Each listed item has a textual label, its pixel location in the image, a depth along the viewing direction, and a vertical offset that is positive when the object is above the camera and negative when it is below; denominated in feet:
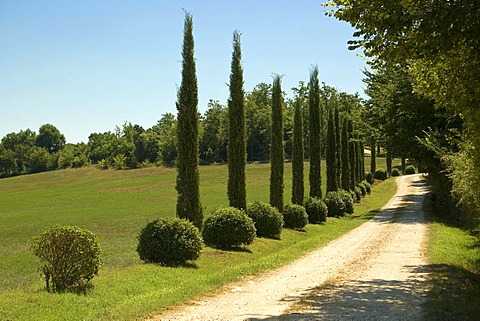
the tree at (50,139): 566.35 +30.43
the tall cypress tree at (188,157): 58.08 +0.70
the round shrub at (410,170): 299.60 -6.58
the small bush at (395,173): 289.74 -7.99
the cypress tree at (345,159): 149.79 +0.38
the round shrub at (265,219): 70.18 -8.16
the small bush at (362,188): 178.40 -10.42
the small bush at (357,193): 161.04 -11.01
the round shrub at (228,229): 58.03 -7.96
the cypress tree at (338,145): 136.15 +4.29
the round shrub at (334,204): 114.62 -10.16
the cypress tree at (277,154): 85.46 +1.30
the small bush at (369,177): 232.32 -8.25
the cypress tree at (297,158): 99.22 +0.64
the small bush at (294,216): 83.92 -9.49
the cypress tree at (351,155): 161.35 +1.76
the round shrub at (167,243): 45.91 -7.45
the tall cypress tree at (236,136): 71.26 +3.83
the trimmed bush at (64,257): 33.22 -6.23
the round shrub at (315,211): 98.02 -9.99
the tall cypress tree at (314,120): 116.37 +9.75
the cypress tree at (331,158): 130.41 +0.67
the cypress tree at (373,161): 235.93 -0.62
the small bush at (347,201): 123.24 -10.22
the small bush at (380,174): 262.10 -7.67
